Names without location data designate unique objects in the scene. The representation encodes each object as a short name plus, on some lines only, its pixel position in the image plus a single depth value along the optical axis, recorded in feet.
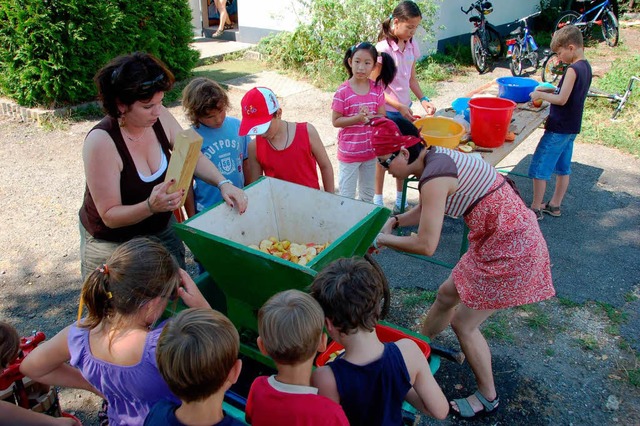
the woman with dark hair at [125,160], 7.50
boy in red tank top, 10.58
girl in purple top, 5.78
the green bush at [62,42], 22.72
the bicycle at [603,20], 39.22
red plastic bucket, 13.35
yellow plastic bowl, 13.74
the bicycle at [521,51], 31.86
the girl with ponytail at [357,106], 12.94
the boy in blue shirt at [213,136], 10.21
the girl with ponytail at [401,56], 14.97
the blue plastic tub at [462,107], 15.43
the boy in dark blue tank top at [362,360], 6.06
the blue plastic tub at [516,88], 16.31
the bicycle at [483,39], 32.77
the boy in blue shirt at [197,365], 5.06
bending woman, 8.02
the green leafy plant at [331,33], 28.86
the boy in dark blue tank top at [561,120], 14.61
